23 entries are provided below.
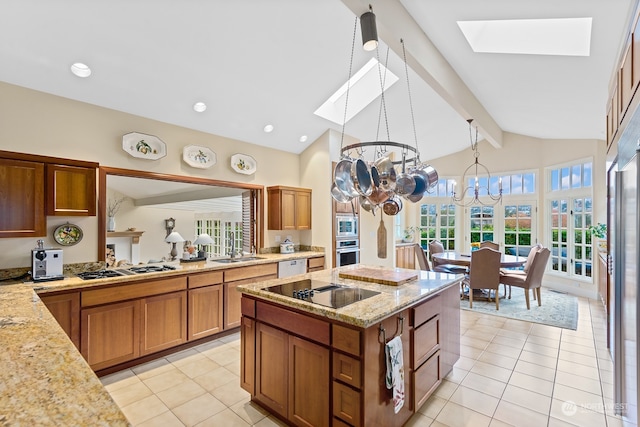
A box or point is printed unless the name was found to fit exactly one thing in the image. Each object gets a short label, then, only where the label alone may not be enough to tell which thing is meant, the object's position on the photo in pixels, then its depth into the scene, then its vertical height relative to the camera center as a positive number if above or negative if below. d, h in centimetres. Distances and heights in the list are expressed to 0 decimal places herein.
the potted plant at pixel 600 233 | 442 -27
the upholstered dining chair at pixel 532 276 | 439 -93
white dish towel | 176 -91
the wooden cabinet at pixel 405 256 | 714 -100
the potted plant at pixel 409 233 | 777 -46
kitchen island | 168 -85
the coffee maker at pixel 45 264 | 262 -42
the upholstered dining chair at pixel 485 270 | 440 -81
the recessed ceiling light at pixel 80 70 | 275 +133
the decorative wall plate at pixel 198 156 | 385 +77
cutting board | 244 -52
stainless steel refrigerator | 160 -38
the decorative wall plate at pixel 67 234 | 291 -18
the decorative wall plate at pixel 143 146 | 334 +79
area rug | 412 -141
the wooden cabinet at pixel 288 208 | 470 +12
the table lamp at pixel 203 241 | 403 -34
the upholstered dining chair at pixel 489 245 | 566 -56
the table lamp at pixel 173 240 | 377 -30
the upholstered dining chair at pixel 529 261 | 468 -71
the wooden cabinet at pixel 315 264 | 472 -76
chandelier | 692 +59
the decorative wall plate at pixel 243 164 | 437 +76
